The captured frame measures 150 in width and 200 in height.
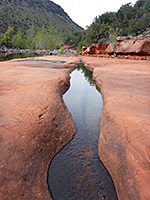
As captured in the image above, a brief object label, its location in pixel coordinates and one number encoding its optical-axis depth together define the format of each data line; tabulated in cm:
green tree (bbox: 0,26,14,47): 6862
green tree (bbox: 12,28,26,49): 7362
